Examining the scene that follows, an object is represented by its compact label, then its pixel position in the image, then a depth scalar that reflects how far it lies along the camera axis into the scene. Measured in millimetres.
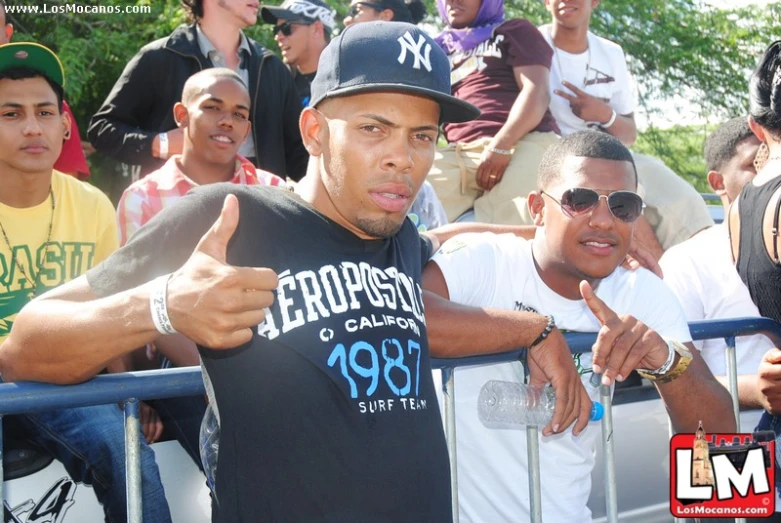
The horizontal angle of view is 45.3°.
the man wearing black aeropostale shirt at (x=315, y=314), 2045
